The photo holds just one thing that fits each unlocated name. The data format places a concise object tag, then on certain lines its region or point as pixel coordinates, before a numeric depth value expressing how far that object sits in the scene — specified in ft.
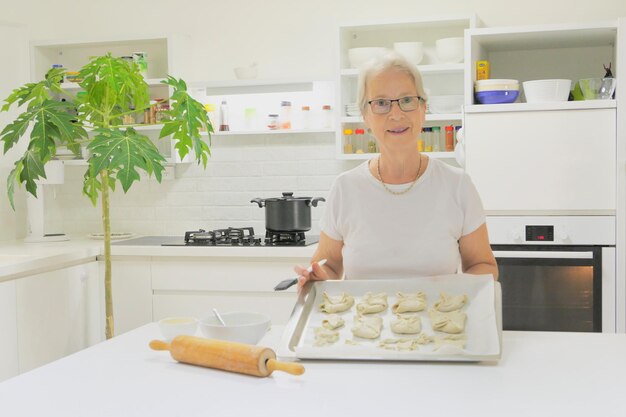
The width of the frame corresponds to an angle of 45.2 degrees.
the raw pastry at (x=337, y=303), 6.13
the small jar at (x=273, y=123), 14.74
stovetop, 13.33
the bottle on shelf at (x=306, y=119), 14.51
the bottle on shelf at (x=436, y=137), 13.66
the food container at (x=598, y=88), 11.86
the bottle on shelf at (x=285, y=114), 14.60
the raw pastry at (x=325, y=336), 5.62
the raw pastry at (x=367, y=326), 5.65
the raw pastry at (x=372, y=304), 6.01
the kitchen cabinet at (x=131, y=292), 13.56
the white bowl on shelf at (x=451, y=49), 13.35
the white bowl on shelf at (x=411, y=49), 13.47
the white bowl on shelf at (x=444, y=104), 13.51
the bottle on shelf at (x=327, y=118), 14.48
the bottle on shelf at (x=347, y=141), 13.87
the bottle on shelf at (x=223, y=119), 14.92
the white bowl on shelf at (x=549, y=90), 12.01
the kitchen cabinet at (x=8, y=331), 11.35
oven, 11.85
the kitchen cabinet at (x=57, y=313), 11.95
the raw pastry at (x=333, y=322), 5.84
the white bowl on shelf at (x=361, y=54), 13.58
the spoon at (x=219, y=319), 6.07
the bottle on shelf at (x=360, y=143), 13.96
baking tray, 5.38
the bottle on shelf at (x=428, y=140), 13.74
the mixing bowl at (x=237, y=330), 5.78
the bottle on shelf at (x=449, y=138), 13.51
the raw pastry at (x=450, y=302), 5.90
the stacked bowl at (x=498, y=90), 12.28
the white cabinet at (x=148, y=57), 14.80
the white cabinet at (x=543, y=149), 11.80
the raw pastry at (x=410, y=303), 5.97
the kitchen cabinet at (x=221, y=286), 12.88
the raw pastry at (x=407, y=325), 5.68
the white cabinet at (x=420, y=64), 13.46
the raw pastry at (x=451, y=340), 5.42
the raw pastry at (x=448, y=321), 5.61
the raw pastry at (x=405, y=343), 5.48
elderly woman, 7.31
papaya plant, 11.13
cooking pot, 13.35
